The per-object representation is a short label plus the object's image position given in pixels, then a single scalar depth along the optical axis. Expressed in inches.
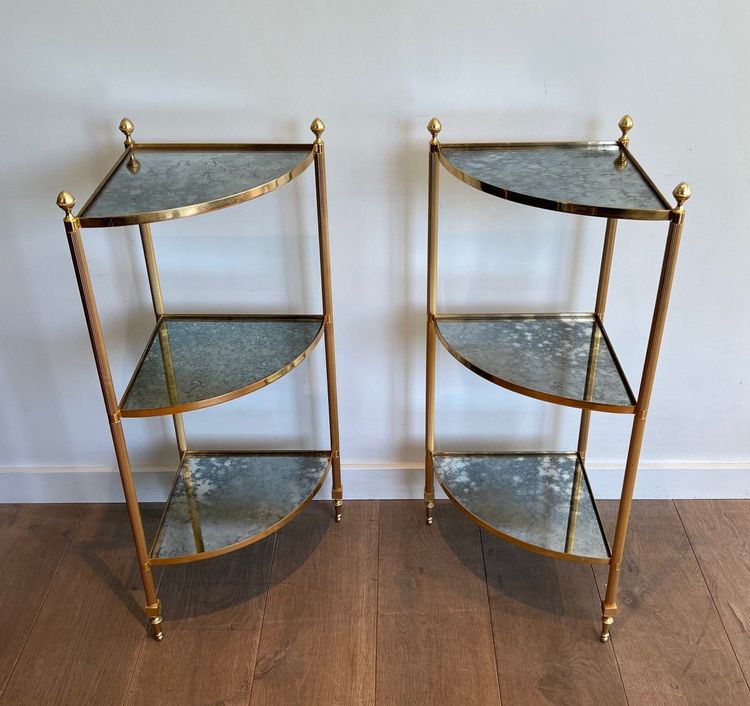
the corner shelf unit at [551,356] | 56.4
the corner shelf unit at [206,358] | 56.8
